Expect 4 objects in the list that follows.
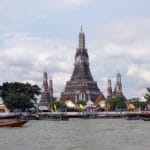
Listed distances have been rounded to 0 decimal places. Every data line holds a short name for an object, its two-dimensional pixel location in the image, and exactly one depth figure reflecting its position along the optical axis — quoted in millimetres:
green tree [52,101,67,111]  130252
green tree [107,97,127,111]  127730
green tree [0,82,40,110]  100436
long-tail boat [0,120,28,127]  56884
